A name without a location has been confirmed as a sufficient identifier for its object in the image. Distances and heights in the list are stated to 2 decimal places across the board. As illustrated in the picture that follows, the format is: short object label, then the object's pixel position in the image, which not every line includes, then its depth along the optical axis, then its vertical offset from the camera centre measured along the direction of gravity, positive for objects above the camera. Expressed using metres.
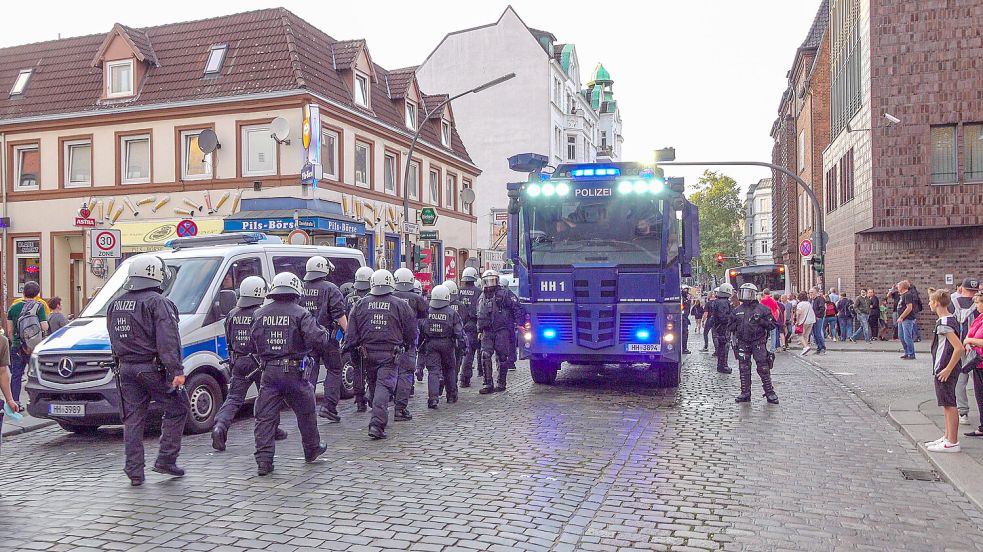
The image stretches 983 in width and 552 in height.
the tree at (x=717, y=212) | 85.31 +6.71
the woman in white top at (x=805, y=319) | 21.52 -0.98
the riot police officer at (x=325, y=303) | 10.53 -0.22
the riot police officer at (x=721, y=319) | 16.44 -0.74
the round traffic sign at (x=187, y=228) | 17.53 +1.19
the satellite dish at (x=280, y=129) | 24.27 +4.39
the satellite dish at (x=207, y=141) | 25.11 +4.20
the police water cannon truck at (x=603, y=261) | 12.43 +0.30
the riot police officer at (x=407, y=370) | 10.16 -1.00
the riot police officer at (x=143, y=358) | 7.16 -0.58
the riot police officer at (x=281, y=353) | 7.54 -0.59
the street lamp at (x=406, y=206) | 21.92 +1.98
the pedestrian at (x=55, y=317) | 12.86 -0.42
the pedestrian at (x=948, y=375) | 8.41 -0.94
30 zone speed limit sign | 14.82 +0.75
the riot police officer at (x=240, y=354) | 8.40 -0.67
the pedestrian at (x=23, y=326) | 11.93 -0.51
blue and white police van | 8.94 -0.55
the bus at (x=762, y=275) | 46.78 +0.25
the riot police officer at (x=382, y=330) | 9.49 -0.50
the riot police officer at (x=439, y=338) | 11.52 -0.73
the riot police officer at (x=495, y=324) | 13.24 -0.62
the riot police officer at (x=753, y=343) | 12.05 -0.87
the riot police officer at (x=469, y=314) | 14.07 -0.50
